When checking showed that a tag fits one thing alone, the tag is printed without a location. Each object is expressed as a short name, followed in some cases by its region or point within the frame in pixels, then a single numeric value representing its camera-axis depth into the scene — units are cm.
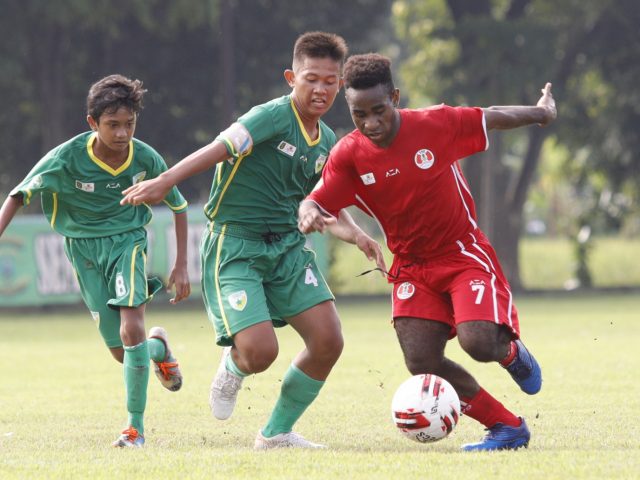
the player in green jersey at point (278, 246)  1425
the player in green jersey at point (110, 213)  1521
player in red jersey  1341
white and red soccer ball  1304
